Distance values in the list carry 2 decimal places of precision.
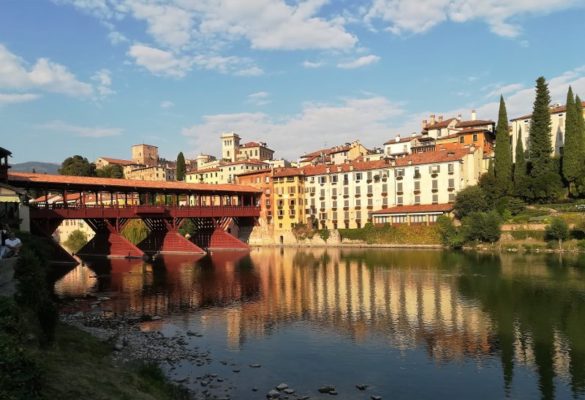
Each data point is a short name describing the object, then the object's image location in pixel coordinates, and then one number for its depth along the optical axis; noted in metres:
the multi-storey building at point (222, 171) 137.38
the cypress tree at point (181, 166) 139.25
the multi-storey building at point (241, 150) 168.75
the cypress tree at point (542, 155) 73.62
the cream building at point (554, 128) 88.44
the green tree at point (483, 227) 69.94
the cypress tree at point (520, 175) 75.81
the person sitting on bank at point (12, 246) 22.34
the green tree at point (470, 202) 75.69
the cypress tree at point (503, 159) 78.12
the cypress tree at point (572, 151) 72.16
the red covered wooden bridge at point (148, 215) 66.06
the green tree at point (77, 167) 119.81
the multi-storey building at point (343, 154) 121.81
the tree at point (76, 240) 93.38
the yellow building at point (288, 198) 98.00
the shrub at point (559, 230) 63.50
